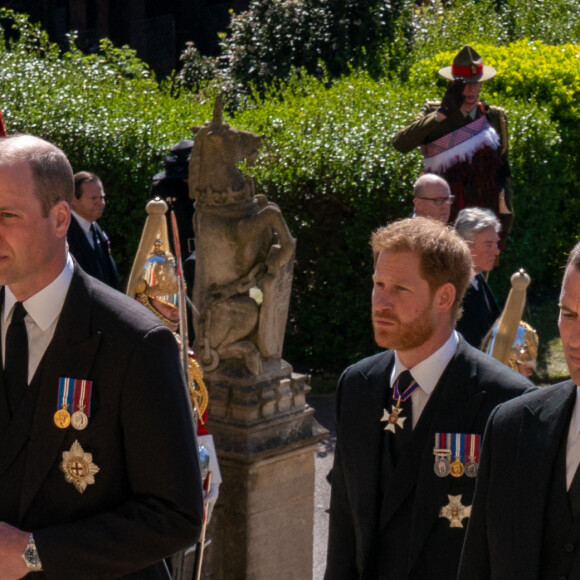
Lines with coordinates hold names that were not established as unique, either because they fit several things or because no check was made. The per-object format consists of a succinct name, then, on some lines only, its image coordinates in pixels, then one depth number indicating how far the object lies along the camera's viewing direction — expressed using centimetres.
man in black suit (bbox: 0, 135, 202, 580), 593
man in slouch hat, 1862
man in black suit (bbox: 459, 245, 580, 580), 597
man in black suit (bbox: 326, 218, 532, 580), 750
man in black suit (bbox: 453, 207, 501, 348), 1259
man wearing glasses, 1573
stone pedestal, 1284
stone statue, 1296
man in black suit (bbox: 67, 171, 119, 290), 1625
